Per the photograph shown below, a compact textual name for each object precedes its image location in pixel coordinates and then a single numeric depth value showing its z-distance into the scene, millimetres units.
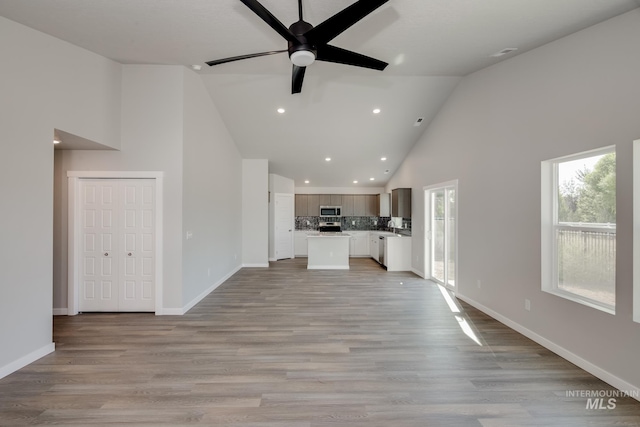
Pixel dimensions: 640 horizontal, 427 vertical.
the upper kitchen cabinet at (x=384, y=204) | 9020
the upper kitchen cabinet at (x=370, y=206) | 10060
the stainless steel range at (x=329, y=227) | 9828
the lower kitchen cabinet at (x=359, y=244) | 9789
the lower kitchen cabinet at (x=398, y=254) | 7238
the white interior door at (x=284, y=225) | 8914
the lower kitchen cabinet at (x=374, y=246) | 8403
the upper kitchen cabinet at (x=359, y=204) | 10062
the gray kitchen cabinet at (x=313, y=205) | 10023
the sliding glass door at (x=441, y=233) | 5332
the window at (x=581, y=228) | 2637
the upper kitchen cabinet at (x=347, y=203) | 10062
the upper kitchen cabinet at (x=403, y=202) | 7055
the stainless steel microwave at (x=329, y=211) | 9906
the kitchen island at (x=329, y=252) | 7621
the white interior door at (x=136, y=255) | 4195
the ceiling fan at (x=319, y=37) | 1983
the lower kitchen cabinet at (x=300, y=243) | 9797
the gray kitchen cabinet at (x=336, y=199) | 10039
